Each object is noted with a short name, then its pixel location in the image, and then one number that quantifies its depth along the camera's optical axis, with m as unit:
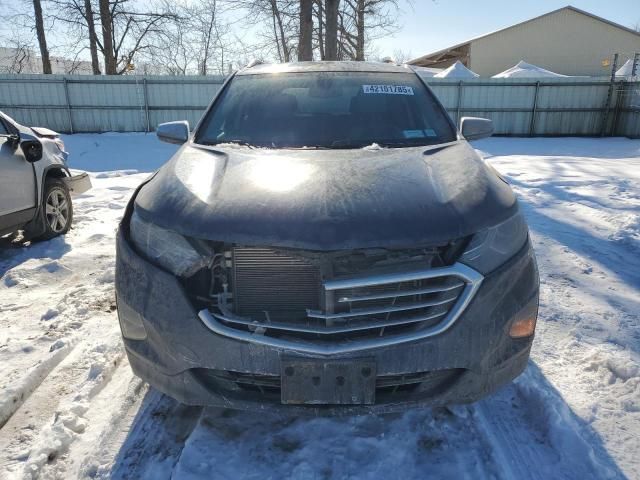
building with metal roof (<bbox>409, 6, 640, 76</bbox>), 30.88
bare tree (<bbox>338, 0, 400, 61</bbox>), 19.33
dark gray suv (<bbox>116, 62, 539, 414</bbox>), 1.72
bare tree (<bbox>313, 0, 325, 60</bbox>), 19.27
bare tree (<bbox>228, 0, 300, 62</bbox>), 17.58
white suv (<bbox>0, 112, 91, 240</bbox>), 4.45
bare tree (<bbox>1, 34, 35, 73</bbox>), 22.75
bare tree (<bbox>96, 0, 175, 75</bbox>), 20.39
